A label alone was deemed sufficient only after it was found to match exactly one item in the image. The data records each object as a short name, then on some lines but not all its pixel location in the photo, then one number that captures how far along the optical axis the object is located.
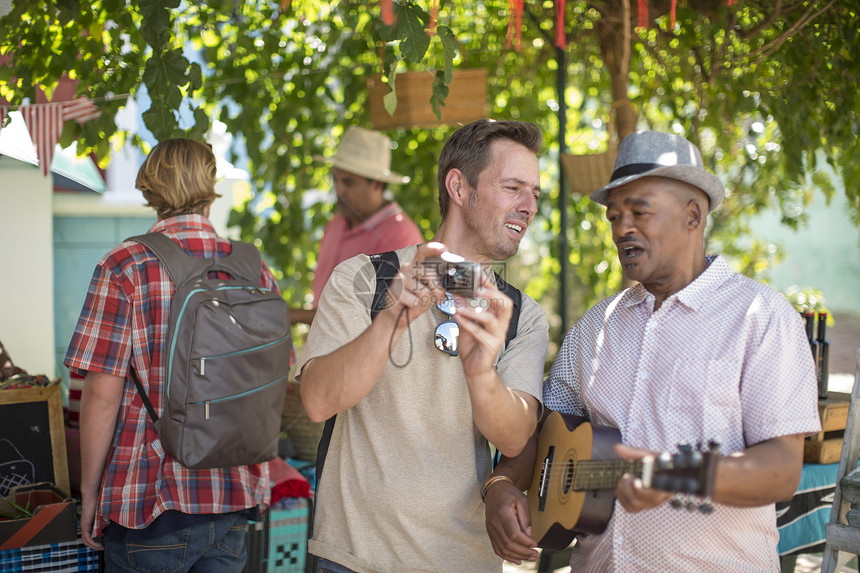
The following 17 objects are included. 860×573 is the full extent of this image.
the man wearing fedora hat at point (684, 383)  1.67
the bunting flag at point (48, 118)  3.36
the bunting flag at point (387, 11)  2.28
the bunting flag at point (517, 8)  3.53
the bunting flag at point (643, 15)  3.35
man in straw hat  4.27
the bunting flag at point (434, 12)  3.15
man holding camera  1.80
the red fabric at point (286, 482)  3.27
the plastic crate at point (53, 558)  2.70
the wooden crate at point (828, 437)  3.11
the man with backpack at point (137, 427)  2.29
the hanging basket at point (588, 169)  3.96
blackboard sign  2.81
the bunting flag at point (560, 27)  3.45
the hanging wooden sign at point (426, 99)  4.15
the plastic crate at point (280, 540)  3.23
